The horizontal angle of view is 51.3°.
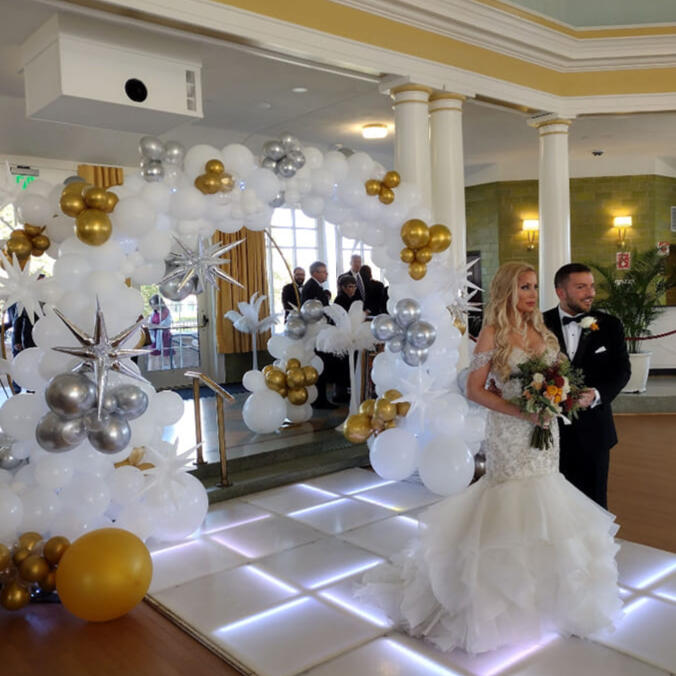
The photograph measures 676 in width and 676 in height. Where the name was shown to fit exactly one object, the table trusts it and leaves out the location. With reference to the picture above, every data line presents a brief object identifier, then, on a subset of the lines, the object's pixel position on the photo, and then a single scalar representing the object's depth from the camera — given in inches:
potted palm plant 335.9
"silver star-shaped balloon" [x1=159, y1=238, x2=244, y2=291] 245.5
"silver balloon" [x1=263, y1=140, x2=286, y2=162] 180.9
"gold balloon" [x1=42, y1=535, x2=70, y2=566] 139.6
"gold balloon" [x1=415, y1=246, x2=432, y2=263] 201.2
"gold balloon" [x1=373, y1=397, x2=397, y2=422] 205.2
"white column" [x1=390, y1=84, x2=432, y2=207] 248.1
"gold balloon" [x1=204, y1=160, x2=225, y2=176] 167.6
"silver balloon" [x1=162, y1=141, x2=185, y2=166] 171.5
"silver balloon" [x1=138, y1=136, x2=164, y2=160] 168.2
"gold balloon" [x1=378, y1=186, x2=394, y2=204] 196.2
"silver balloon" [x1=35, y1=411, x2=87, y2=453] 136.1
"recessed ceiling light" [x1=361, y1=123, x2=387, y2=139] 361.1
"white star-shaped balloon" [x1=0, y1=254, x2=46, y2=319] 148.8
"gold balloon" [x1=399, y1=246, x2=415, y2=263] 201.6
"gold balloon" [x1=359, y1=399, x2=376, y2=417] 210.5
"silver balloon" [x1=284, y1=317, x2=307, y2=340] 272.8
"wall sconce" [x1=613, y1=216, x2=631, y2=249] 485.1
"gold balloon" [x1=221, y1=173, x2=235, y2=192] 169.2
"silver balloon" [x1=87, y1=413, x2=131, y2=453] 138.4
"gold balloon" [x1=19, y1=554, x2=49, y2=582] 136.9
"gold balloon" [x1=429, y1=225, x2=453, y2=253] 201.2
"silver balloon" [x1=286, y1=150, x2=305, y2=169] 182.8
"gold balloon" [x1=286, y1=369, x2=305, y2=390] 262.2
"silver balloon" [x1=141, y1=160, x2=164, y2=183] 167.3
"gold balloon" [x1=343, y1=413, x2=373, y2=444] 208.2
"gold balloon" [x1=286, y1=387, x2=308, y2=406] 263.7
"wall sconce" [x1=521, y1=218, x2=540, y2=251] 480.4
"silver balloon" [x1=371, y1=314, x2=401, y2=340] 208.8
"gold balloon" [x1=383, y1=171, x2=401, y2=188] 197.9
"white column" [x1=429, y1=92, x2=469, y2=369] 261.9
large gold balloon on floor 126.9
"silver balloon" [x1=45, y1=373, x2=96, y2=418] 133.5
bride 109.7
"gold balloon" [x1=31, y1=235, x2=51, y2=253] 158.7
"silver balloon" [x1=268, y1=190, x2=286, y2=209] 185.3
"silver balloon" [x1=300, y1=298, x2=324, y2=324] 273.4
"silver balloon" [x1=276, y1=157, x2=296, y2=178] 182.5
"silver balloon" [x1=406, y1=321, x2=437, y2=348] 203.3
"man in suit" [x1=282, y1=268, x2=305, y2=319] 331.1
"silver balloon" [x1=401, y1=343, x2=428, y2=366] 206.7
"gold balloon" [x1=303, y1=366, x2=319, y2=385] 264.1
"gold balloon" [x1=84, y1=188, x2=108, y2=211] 149.8
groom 131.6
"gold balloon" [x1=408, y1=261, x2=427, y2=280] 202.5
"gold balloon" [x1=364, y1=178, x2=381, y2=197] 194.7
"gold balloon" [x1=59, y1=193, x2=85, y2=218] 149.8
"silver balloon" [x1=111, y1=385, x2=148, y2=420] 142.1
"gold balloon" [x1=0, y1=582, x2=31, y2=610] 134.9
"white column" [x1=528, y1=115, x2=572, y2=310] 318.3
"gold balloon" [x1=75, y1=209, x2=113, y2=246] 146.9
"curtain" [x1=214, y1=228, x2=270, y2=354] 408.2
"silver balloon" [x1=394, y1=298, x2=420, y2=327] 207.2
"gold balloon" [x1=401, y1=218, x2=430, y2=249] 199.0
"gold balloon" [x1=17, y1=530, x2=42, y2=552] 139.8
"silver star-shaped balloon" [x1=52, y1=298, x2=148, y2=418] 140.0
